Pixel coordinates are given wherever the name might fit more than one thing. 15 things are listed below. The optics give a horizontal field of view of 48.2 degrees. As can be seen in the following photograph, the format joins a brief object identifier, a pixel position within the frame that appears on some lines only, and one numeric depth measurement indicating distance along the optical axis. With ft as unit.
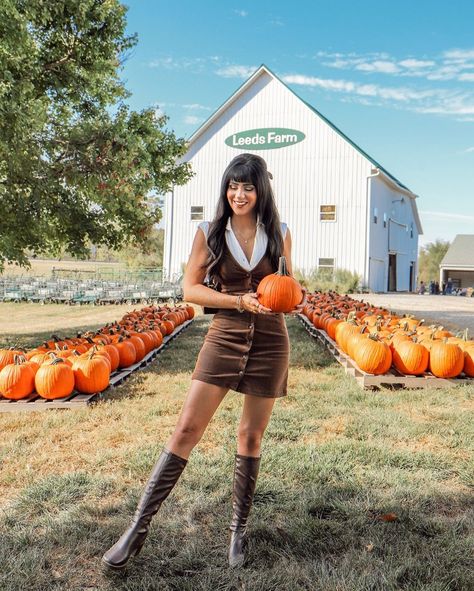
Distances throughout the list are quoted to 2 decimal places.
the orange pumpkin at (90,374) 18.16
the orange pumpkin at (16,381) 17.52
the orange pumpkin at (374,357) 20.62
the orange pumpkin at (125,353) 22.55
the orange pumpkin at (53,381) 17.46
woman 8.45
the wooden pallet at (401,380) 20.44
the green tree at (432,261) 193.30
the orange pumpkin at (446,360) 20.45
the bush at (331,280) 85.10
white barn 88.53
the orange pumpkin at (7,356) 18.80
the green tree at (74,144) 24.86
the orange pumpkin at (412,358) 20.63
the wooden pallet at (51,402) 17.35
